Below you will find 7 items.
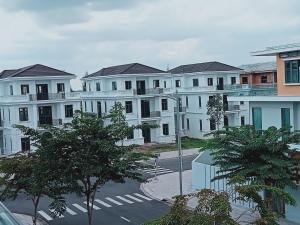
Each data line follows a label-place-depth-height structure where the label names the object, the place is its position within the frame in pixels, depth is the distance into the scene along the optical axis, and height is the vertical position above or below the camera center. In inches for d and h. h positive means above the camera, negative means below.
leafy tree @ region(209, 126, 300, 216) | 666.2 -95.8
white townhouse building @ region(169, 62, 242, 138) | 1951.3 +26.4
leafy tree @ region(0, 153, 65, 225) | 639.8 -119.1
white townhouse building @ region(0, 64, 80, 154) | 1664.6 +0.8
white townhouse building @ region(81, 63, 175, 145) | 1808.6 +2.9
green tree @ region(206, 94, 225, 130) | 1830.7 -56.1
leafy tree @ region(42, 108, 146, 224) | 625.0 -79.1
